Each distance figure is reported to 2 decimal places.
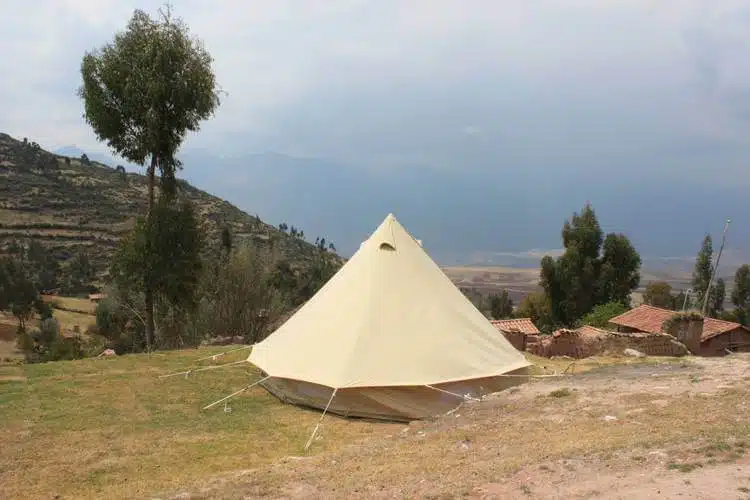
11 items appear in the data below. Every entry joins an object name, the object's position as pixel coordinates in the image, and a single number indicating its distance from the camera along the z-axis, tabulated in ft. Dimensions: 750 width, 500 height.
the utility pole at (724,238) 82.53
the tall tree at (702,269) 148.09
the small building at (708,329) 88.17
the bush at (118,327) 92.16
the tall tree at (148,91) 53.11
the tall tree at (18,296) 146.41
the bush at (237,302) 71.46
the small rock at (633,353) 54.39
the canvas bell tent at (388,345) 31.96
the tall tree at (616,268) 135.74
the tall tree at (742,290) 172.45
